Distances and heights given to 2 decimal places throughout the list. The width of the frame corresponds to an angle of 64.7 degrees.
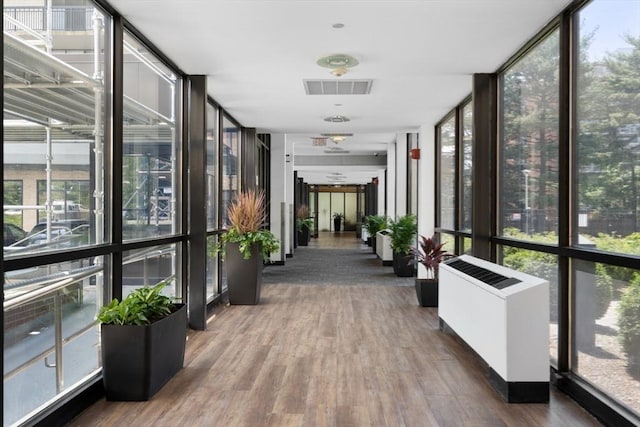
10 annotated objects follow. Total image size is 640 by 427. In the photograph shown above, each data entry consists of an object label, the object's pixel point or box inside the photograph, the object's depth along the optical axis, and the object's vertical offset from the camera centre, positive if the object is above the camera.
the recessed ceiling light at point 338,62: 4.40 +1.31
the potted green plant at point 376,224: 11.63 -0.35
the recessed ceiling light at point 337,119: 7.35 +1.33
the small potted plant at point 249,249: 6.36 -0.50
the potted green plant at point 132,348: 3.11 -0.86
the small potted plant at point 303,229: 16.67 -0.66
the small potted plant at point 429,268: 6.17 -0.74
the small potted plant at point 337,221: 26.59 -0.62
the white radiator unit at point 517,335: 3.12 -0.79
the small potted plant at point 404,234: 8.27 -0.40
